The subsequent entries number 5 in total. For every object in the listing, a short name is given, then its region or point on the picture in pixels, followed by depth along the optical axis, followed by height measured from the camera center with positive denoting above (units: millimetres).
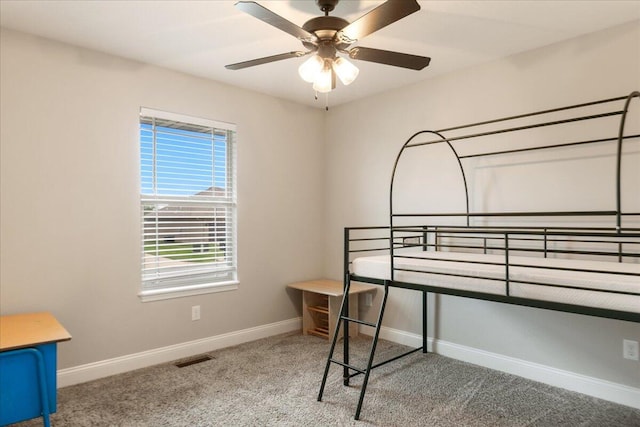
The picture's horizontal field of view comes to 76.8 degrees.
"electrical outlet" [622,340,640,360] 2373 -855
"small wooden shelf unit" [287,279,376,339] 3611 -916
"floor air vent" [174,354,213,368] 3043 -1170
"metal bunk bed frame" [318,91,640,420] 1717 -292
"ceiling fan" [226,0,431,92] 1678 +799
